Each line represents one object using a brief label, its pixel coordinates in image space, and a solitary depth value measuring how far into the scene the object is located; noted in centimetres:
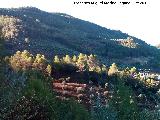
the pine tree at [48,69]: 11670
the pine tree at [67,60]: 14525
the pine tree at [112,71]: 13962
